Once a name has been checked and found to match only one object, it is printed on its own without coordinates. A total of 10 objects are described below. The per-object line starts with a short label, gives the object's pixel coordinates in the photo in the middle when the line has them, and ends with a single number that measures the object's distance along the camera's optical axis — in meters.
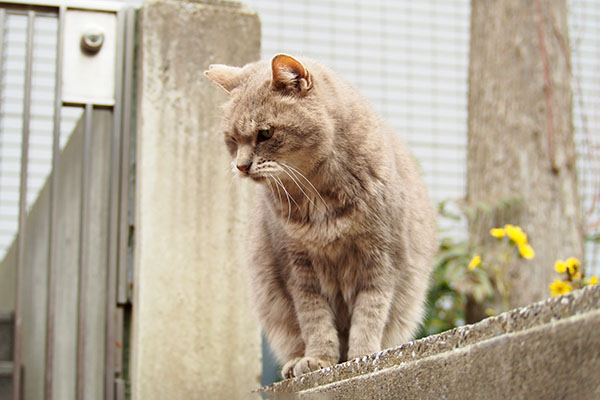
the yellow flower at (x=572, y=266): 2.56
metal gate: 2.76
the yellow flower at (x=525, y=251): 3.06
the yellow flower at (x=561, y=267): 2.61
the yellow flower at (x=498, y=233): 3.07
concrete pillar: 2.68
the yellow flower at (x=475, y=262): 3.15
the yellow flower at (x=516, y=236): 3.07
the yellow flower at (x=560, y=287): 2.65
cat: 2.09
